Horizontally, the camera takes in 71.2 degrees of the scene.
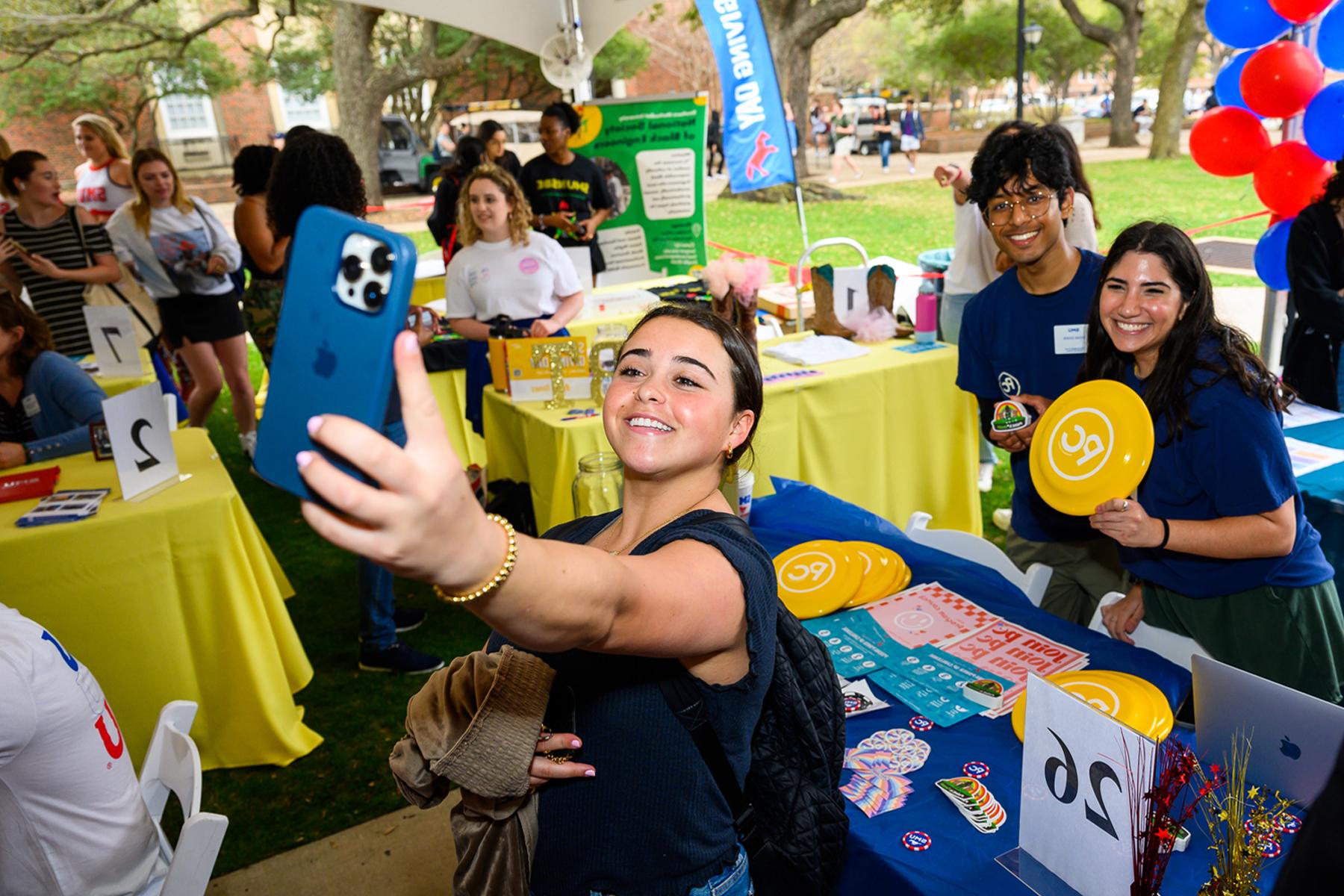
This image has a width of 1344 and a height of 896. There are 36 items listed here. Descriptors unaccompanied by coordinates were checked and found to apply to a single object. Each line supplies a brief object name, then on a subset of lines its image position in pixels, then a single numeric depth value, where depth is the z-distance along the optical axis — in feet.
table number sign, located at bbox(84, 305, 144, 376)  13.29
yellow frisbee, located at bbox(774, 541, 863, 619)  6.70
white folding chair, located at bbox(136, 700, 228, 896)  5.04
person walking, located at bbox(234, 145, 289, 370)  14.26
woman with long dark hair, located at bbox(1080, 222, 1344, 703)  5.81
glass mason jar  8.19
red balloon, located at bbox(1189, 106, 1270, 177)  13.53
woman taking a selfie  2.79
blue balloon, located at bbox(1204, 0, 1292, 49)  12.48
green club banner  19.52
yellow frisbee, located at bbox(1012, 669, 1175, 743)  4.99
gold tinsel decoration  3.58
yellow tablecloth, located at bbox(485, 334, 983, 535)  11.21
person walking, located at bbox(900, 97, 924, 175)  65.21
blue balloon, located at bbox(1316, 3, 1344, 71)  10.99
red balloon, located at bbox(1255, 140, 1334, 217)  12.42
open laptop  4.15
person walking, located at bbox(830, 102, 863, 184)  65.77
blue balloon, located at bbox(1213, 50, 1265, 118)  13.78
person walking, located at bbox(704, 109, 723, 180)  64.90
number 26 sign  3.68
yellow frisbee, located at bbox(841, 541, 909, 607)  6.83
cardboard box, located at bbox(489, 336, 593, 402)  11.41
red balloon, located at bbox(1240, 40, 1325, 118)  11.94
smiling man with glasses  7.87
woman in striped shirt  15.56
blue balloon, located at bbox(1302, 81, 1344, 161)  11.27
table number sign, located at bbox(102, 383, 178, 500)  8.46
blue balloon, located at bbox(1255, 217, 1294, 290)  12.98
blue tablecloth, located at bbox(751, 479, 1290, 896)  4.28
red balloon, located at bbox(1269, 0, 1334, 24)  11.51
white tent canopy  18.13
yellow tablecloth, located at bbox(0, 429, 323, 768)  8.32
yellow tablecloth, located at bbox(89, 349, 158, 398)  13.34
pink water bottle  12.96
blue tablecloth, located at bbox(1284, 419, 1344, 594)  8.13
